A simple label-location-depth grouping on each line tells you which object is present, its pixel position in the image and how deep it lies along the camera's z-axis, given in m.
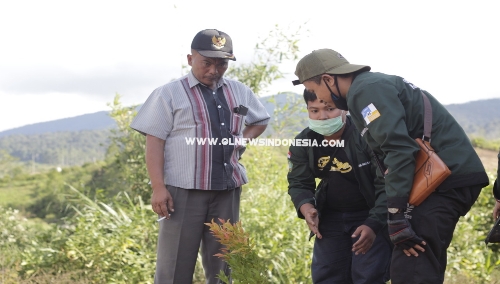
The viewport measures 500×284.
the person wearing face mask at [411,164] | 2.98
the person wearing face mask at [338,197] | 3.75
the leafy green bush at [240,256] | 3.15
